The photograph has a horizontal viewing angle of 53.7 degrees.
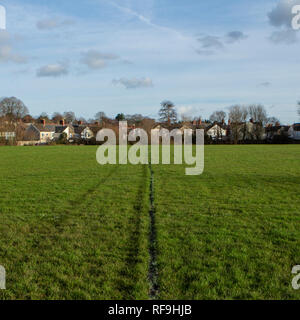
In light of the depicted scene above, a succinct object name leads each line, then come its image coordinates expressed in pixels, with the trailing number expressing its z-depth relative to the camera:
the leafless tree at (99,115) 124.46
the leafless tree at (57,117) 133.75
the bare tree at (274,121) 112.78
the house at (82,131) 109.81
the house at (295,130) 107.41
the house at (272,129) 101.12
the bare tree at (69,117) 137.25
